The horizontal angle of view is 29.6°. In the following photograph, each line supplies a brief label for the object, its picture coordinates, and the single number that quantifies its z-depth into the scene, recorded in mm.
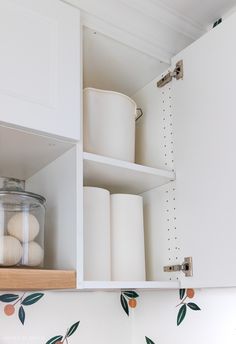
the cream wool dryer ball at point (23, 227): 1186
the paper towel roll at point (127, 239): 1390
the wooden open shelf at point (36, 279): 1053
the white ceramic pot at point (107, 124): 1408
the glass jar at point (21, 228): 1148
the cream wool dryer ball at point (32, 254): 1177
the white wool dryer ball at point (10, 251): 1129
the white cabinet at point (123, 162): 1189
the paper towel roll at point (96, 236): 1290
